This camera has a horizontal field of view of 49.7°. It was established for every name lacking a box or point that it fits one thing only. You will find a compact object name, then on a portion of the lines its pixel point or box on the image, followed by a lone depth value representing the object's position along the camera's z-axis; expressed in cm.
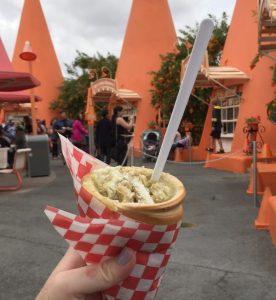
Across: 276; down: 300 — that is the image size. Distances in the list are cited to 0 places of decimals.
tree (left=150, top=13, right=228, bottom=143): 1164
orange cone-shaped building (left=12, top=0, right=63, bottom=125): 1858
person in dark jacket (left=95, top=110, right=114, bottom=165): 721
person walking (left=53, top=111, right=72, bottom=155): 1004
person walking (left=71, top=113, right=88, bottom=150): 925
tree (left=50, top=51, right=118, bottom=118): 1898
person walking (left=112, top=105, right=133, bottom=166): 708
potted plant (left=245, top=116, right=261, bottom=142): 776
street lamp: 709
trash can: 745
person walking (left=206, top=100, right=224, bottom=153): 943
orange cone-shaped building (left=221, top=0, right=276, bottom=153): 806
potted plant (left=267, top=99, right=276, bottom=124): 721
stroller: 1049
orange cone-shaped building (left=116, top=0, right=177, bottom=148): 1350
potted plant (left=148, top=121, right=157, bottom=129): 1217
